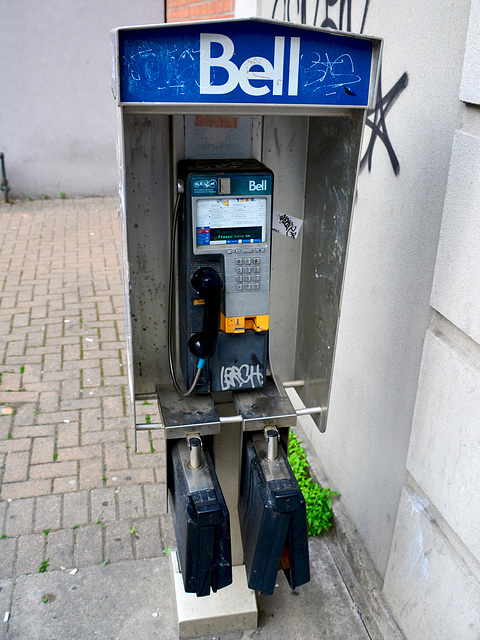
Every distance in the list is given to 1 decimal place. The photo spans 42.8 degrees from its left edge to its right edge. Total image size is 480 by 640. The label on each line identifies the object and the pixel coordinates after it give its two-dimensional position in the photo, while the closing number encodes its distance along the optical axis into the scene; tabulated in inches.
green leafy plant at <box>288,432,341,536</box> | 120.4
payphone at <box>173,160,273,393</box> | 78.4
